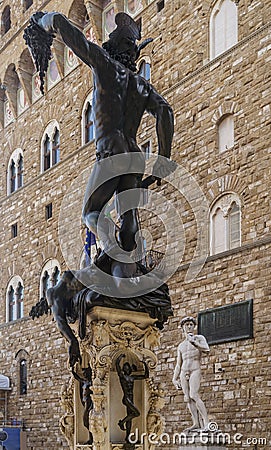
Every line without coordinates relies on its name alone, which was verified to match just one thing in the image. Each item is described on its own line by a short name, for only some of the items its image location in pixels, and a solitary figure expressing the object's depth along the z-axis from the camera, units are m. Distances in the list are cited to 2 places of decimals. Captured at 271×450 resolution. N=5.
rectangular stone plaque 13.55
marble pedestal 4.16
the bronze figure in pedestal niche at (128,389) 4.28
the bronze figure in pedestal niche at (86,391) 4.36
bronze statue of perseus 4.44
